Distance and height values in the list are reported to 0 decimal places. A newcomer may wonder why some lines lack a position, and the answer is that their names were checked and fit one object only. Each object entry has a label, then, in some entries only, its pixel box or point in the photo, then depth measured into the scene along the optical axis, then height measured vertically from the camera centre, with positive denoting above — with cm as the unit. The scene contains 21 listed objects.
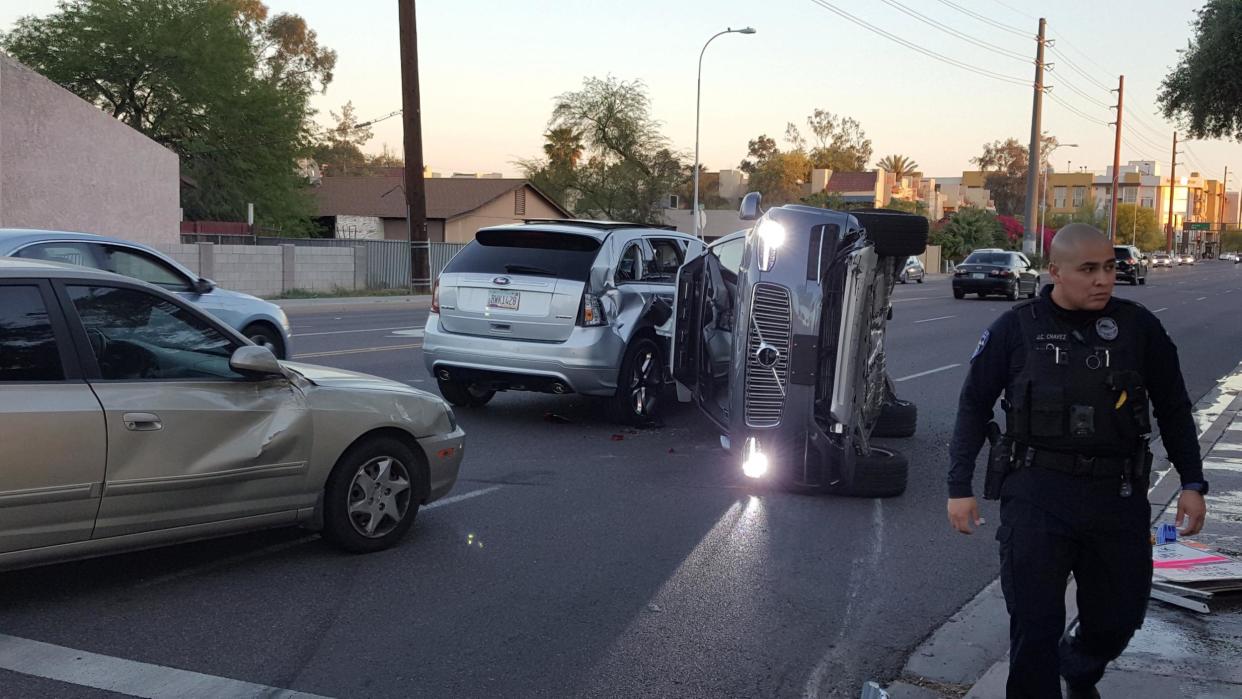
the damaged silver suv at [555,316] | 980 -63
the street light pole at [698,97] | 4838 +626
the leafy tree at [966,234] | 7331 +106
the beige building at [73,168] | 2700 +170
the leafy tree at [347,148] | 9206 +747
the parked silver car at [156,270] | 1031 -33
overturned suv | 710 -57
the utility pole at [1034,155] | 5262 +442
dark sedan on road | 3578 -76
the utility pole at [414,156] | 2961 +226
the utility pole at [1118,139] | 7200 +721
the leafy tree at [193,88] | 4175 +561
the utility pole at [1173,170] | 11169 +856
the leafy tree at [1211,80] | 2312 +371
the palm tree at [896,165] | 11188 +824
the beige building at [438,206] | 5512 +172
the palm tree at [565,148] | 6738 +560
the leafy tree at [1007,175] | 12925 +876
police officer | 371 -66
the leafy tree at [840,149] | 11375 +992
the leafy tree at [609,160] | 6544 +485
